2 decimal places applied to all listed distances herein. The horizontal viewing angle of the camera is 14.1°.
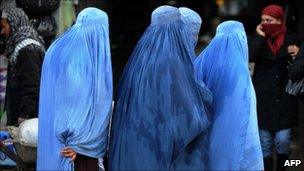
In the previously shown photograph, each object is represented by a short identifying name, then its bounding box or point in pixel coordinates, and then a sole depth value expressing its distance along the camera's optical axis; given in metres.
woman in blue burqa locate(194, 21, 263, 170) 8.40
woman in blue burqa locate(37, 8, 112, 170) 7.88
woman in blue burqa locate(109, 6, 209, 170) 7.90
